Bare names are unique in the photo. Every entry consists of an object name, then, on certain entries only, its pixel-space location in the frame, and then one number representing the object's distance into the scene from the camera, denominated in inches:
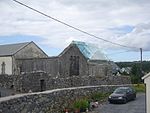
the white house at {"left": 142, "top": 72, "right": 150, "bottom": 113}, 464.7
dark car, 756.0
